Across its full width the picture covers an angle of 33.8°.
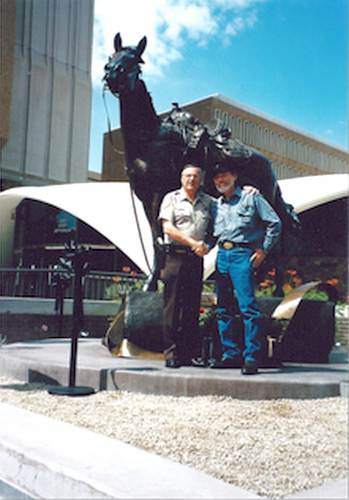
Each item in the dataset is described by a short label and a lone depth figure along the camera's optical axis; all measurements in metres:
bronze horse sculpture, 5.55
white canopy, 17.06
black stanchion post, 4.83
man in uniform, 5.02
